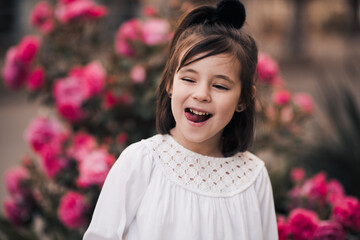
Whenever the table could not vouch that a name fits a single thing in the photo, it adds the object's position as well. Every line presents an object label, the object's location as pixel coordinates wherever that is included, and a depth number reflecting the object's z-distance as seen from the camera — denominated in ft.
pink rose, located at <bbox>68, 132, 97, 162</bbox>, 7.27
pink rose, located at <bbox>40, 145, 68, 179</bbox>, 7.75
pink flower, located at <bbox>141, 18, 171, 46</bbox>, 8.18
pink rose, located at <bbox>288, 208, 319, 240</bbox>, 6.02
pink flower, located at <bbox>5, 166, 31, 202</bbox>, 8.35
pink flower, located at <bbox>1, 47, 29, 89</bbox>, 8.43
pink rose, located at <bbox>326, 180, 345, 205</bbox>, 7.00
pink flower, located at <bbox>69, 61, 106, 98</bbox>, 7.89
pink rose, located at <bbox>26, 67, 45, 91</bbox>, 8.26
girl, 4.61
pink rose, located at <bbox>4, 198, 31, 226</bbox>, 8.23
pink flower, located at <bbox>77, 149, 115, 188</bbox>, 6.56
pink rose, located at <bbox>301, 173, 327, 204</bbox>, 7.11
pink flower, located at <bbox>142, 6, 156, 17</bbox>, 8.77
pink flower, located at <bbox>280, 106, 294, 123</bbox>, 8.57
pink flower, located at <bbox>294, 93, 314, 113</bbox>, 8.64
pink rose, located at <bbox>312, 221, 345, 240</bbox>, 6.05
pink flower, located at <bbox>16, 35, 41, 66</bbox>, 8.28
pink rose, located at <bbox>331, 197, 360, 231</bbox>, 6.20
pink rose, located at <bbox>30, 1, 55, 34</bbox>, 8.89
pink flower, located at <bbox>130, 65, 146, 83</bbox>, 8.02
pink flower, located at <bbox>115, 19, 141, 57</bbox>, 8.64
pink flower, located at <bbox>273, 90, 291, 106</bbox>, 8.36
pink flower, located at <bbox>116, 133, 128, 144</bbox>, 7.84
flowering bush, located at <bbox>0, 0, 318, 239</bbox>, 7.91
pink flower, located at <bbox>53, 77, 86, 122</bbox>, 7.88
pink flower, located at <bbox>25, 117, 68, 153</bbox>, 8.13
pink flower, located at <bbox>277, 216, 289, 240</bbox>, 6.00
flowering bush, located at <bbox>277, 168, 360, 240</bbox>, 6.03
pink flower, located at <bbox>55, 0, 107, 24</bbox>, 8.44
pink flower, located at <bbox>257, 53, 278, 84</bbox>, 8.11
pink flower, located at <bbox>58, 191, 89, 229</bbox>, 7.13
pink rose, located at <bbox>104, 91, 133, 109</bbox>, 8.06
